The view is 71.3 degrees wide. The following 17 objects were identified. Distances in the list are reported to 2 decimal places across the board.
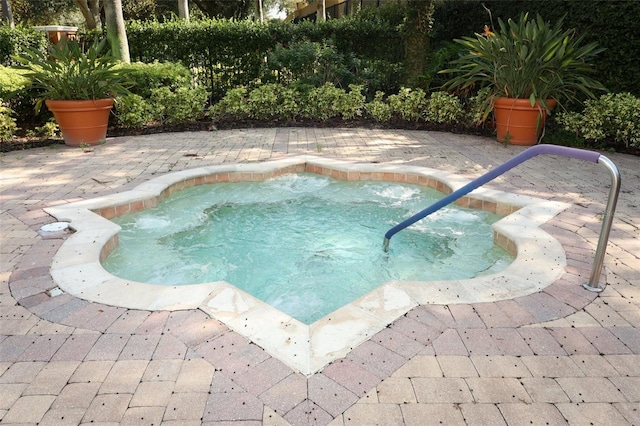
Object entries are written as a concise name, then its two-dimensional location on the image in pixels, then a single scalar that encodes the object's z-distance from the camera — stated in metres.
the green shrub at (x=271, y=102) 8.43
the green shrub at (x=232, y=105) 8.43
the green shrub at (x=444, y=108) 8.03
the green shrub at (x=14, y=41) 8.07
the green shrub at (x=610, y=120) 6.05
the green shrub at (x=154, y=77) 7.83
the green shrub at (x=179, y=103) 7.86
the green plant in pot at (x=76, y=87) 6.40
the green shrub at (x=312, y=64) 9.02
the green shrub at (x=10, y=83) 6.67
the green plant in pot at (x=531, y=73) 6.39
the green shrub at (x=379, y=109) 8.47
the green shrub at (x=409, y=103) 8.30
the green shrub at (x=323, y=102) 8.45
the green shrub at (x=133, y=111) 7.53
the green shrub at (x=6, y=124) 6.51
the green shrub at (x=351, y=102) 8.45
